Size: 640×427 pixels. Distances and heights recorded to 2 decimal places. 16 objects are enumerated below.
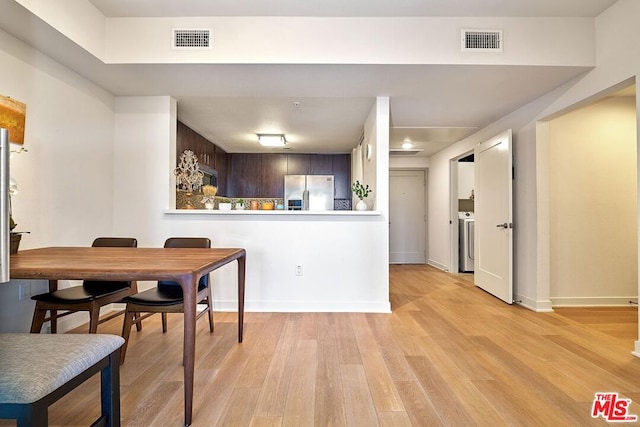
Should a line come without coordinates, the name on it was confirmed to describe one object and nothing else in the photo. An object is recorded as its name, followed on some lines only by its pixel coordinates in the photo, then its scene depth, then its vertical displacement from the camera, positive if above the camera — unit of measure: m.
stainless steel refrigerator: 5.96 +0.47
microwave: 4.88 +0.67
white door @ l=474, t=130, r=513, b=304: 3.51 +0.00
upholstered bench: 0.85 -0.45
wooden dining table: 1.38 -0.23
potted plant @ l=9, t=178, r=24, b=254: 1.81 -0.13
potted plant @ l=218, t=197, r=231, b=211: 3.30 +0.10
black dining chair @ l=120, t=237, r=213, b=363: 1.88 -0.50
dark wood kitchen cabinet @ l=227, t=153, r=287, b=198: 6.13 +0.82
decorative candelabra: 3.61 +0.49
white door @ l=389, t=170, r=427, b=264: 6.57 +0.02
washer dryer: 5.45 -0.46
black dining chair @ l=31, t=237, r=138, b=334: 1.89 -0.50
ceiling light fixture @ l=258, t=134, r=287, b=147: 4.96 +1.22
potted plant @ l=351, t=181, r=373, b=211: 3.26 +0.24
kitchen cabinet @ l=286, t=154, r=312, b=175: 6.13 +1.01
